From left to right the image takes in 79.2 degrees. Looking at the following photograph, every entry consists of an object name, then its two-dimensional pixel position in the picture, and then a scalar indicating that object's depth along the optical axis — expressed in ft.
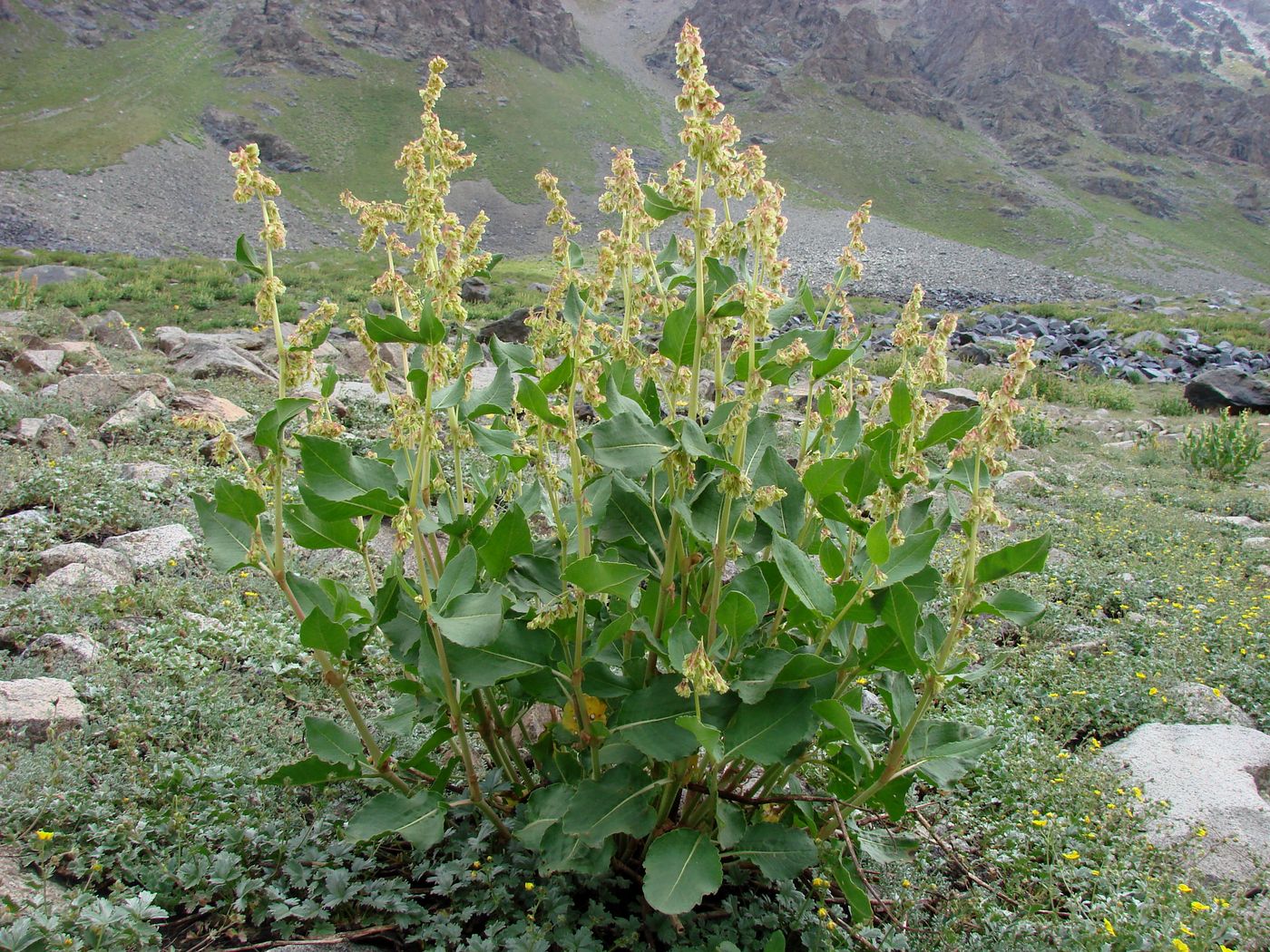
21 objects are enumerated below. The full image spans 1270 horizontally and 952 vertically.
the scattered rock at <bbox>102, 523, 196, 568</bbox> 13.17
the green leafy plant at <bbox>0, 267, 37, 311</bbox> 42.98
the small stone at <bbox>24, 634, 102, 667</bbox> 9.86
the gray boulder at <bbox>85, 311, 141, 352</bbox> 36.78
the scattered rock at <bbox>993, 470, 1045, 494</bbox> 26.43
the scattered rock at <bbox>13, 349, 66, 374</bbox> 25.95
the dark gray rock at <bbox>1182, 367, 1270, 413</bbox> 45.75
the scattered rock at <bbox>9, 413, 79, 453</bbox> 18.93
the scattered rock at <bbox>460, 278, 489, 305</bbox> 65.10
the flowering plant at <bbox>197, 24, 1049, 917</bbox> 5.26
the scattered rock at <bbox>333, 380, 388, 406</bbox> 25.09
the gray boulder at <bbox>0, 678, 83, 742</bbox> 8.21
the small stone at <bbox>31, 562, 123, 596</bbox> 11.53
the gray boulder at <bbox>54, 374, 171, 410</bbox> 22.82
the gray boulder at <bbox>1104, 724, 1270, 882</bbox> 8.66
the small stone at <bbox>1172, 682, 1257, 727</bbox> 12.14
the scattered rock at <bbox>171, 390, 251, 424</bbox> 21.72
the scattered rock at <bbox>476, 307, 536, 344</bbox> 43.50
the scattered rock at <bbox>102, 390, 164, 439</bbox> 20.56
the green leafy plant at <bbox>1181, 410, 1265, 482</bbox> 30.73
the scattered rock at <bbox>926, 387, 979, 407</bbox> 35.82
